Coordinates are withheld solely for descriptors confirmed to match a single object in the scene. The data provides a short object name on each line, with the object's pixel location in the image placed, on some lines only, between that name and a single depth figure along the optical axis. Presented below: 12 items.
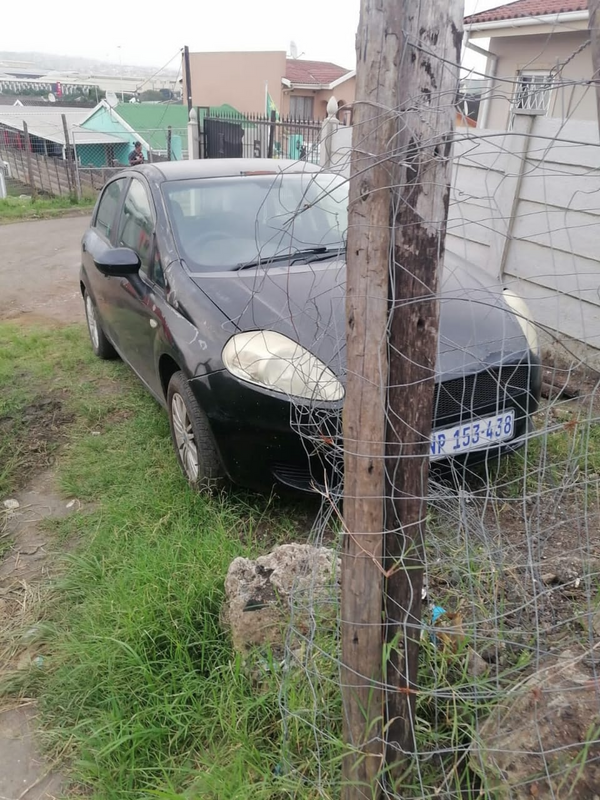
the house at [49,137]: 20.42
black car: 2.66
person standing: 15.39
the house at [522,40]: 9.85
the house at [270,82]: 29.84
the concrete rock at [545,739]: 1.50
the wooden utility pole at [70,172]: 14.85
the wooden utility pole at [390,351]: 1.22
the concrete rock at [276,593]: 2.12
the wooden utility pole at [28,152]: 15.75
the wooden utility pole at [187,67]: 17.20
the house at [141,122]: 22.06
